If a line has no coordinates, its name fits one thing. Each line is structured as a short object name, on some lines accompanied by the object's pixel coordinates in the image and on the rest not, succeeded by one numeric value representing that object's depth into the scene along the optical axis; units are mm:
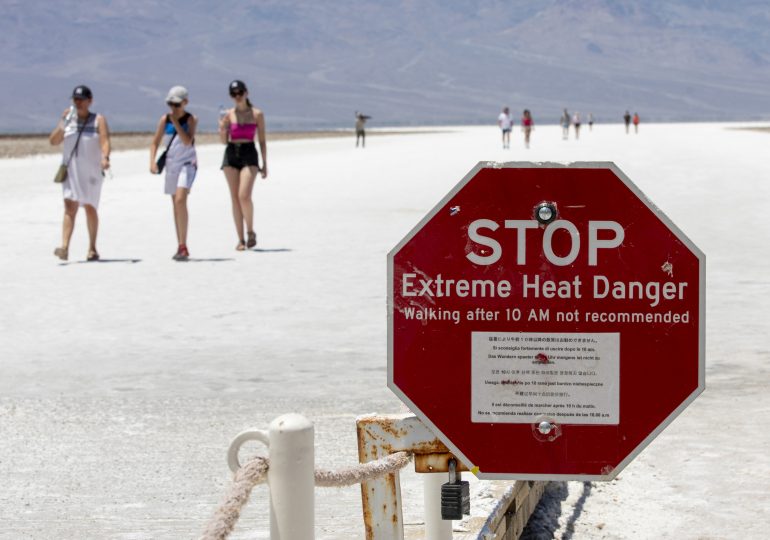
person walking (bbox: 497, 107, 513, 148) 51969
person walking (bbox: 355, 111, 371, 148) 59312
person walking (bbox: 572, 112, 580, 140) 74412
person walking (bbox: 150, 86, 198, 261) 13719
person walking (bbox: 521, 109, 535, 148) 52962
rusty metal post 3855
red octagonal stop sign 3688
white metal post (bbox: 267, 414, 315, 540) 3307
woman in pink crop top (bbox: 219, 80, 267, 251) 14414
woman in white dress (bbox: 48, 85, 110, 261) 13711
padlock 3848
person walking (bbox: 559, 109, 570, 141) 69312
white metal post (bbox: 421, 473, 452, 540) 4262
